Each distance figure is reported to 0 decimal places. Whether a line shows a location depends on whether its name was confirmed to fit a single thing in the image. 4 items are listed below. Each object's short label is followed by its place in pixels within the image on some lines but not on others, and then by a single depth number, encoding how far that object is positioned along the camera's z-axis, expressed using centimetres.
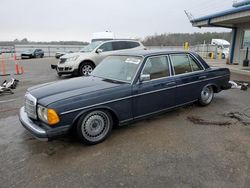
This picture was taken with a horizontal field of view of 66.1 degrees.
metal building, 1136
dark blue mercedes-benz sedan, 295
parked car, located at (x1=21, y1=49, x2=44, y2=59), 2693
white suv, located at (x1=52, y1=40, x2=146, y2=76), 884
